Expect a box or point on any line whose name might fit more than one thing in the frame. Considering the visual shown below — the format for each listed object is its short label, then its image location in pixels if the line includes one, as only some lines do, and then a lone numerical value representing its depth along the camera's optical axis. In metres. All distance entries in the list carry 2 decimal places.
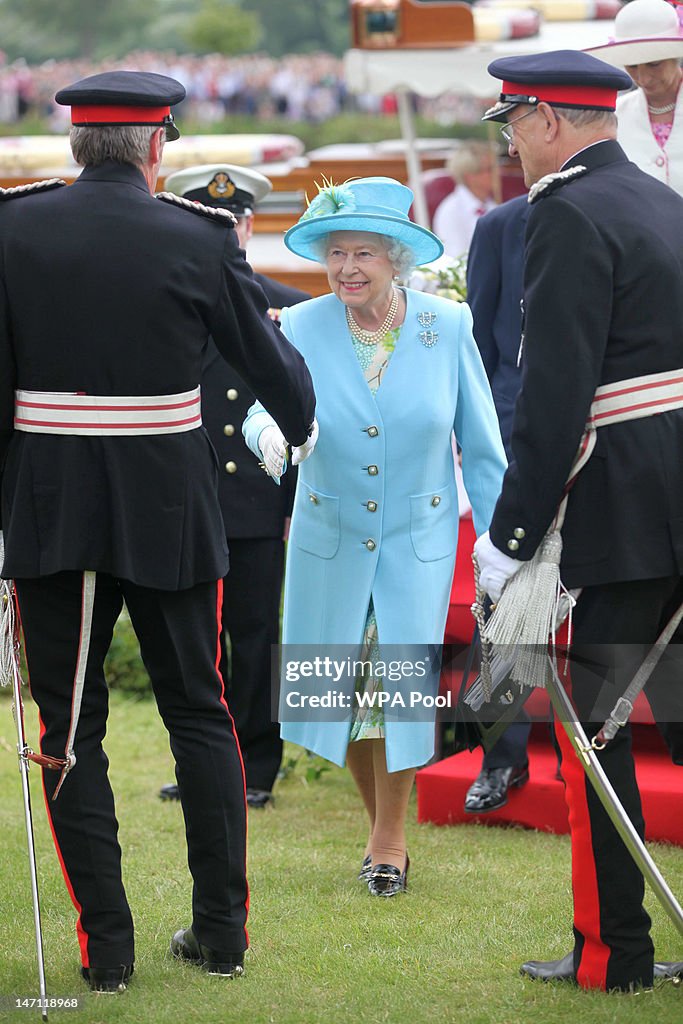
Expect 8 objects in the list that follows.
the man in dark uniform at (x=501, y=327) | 9.41
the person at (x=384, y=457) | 8.18
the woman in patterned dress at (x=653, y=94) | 9.37
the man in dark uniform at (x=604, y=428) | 6.12
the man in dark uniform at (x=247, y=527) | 10.02
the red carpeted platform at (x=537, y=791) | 8.89
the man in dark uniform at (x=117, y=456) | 6.34
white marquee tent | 18.84
